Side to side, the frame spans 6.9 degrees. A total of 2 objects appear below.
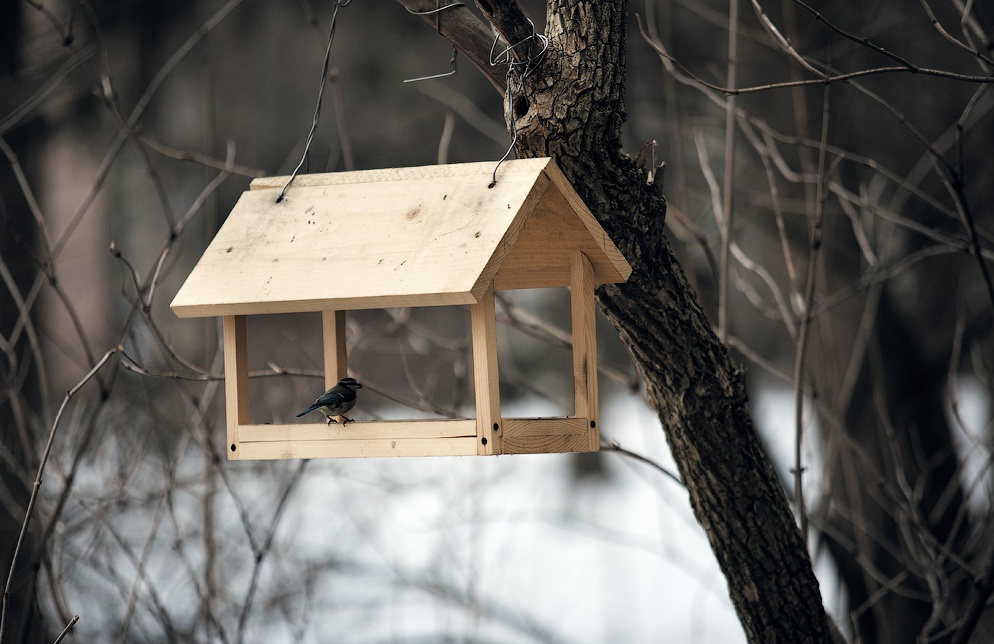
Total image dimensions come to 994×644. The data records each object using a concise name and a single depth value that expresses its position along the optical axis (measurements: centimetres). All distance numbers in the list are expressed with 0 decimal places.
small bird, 1119
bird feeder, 1113
